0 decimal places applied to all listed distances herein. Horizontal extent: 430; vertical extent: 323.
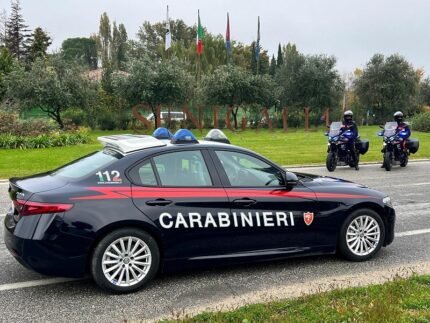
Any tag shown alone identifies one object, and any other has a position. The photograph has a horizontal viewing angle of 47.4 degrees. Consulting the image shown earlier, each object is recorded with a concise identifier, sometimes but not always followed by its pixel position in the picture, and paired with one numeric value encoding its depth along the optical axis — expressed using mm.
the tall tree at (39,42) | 56412
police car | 4309
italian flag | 40194
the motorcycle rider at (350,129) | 14156
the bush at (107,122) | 35062
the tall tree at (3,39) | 66500
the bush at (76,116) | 33291
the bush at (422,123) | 36281
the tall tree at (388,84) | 42188
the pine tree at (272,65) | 74438
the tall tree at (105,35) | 105325
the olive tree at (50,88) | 28375
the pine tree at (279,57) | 79231
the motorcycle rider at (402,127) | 14669
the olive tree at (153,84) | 31531
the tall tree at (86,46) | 109562
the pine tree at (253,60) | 70275
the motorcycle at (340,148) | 14125
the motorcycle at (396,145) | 14656
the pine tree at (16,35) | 67812
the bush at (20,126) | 20500
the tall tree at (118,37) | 104406
